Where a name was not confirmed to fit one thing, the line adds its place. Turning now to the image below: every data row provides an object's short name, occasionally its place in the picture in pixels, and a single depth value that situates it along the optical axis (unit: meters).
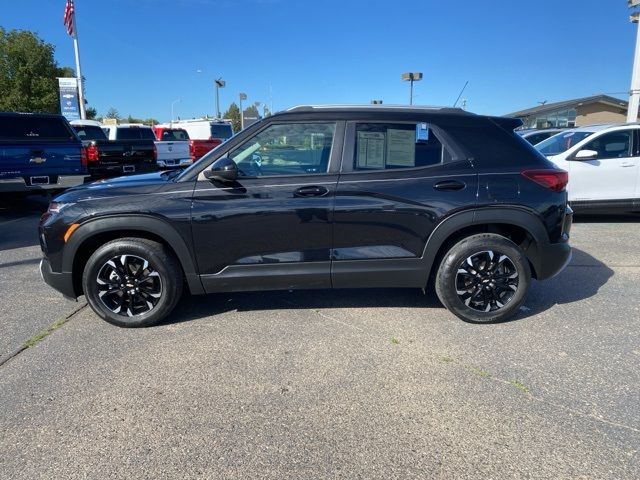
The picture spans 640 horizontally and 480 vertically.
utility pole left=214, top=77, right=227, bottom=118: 46.06
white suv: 7.82
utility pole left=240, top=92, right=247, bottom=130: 35.13
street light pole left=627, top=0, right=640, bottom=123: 13.49
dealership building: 41.31
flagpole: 25.06
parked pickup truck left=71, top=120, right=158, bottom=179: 11.78
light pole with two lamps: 24.12
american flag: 24.30
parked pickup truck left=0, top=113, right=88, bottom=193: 8.12
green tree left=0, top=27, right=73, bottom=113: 31.38
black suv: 3.69
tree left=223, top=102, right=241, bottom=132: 86.43
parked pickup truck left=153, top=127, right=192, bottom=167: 15.03
